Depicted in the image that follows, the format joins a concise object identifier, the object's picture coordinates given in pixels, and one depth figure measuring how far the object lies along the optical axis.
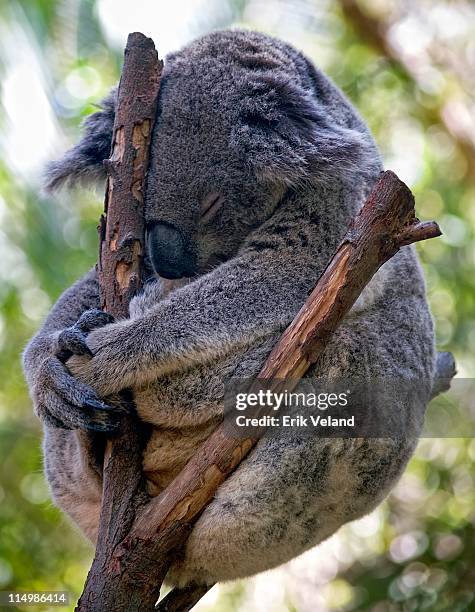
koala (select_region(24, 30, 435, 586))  2.97
